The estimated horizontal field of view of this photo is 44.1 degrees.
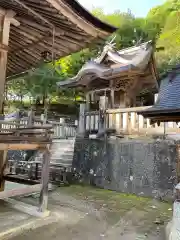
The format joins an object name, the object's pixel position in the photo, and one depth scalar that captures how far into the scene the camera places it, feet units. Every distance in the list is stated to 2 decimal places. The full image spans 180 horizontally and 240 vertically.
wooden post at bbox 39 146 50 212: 19.51
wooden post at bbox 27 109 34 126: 37.22
